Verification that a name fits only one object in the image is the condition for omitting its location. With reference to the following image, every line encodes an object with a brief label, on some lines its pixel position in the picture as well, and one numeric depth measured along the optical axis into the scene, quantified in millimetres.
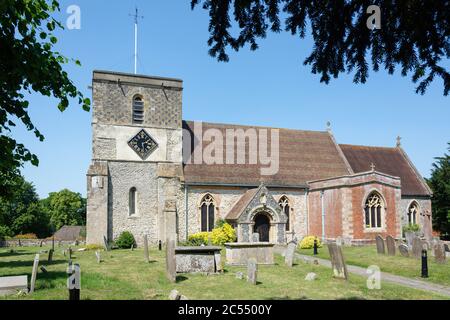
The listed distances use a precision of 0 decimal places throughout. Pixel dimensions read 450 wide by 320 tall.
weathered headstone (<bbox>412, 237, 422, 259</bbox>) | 19372
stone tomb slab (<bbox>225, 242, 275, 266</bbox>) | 17719
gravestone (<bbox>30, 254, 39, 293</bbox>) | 10789
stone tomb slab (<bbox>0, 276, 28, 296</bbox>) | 10438
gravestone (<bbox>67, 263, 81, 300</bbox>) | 7506
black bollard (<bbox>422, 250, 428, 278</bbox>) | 14787
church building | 27344
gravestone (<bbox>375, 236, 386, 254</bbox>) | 21938
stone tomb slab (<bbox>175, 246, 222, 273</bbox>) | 15055
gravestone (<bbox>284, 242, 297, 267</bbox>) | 17359
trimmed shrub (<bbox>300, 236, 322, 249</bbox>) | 26542
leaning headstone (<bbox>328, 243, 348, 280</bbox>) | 13633
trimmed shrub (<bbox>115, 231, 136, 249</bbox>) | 26672
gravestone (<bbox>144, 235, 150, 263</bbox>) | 18866
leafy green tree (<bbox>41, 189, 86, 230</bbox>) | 75812
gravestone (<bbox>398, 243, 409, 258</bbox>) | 20441
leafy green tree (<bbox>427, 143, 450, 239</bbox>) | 34531
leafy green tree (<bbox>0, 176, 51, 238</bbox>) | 58531
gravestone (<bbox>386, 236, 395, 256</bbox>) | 21192
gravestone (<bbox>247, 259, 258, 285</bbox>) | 12567
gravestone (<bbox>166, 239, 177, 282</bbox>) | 13156
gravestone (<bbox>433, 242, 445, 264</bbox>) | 17922
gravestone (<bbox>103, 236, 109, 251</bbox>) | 25516
